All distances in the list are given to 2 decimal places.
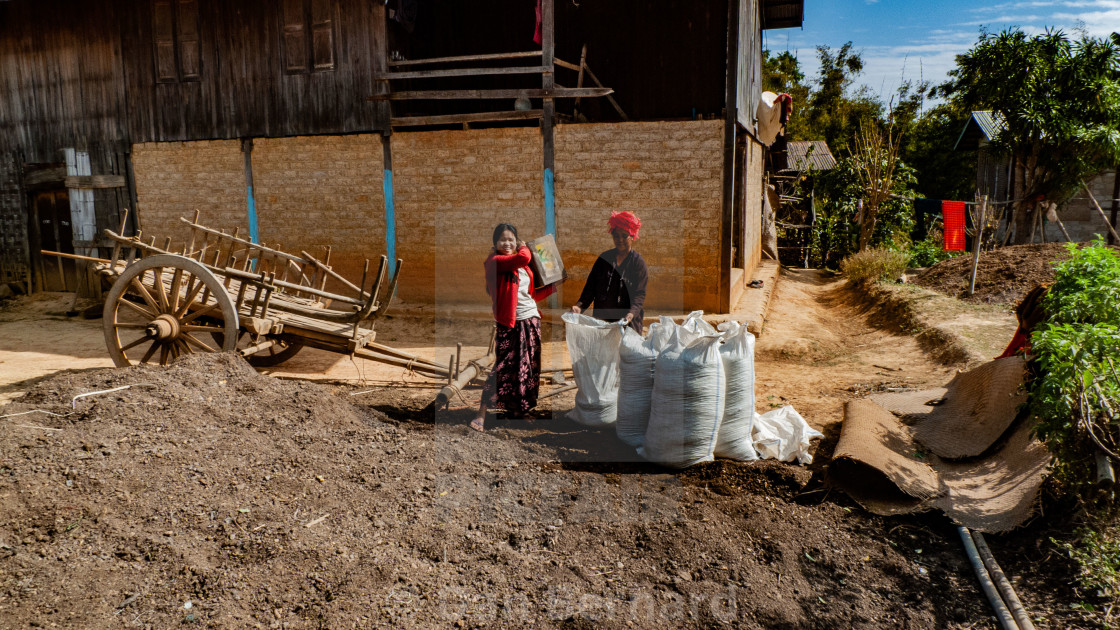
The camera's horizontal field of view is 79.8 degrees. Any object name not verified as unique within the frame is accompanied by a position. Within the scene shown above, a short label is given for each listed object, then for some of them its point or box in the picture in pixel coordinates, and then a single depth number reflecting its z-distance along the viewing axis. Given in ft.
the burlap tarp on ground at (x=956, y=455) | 11.03
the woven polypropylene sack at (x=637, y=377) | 13.12
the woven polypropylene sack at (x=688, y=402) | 12.25
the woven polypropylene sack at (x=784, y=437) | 13.21
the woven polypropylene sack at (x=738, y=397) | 12.63
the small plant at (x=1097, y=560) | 8.75
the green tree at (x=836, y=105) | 87.88
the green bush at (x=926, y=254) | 45.01
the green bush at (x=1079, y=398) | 9.76
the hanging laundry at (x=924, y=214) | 58.80
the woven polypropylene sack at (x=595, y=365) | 14.19
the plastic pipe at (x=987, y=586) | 8.49
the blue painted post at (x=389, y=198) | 29.96
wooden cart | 15.74
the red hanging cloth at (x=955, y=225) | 34.81
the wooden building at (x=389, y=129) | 26.84
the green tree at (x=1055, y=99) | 38.06
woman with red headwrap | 15.20
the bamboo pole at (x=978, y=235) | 28.91
